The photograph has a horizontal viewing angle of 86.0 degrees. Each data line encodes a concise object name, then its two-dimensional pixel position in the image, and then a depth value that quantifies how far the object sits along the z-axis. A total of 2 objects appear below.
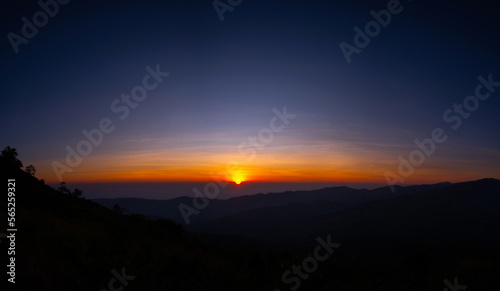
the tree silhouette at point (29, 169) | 48.54
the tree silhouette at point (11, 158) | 35.88
